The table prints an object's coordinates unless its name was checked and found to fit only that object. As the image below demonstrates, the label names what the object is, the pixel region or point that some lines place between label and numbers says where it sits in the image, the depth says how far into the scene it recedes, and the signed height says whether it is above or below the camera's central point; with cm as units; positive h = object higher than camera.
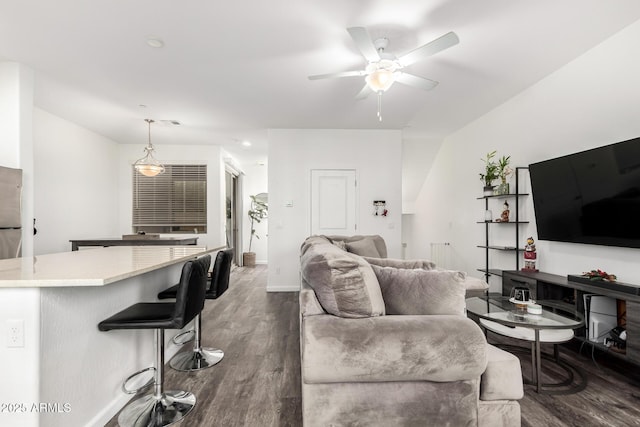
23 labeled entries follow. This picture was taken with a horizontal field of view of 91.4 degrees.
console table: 219 -71
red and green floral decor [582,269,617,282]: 256 -51
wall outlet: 134 -50
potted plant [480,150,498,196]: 420 +57
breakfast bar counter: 135 -58
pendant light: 505 +80
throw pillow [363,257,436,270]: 197 -30
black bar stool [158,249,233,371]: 246 -97
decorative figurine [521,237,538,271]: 350 -45
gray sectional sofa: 146 -72
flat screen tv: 245 +18
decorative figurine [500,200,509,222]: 401 +3
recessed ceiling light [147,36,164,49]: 266 +152
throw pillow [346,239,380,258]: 371 -38
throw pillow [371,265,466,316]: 165 -41
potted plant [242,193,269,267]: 837 +16
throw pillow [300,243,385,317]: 158 -36
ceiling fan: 220 +125
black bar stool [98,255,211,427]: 168 -57
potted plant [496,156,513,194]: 399 +55
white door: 527 +27
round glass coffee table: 205 -73
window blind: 625 +39
